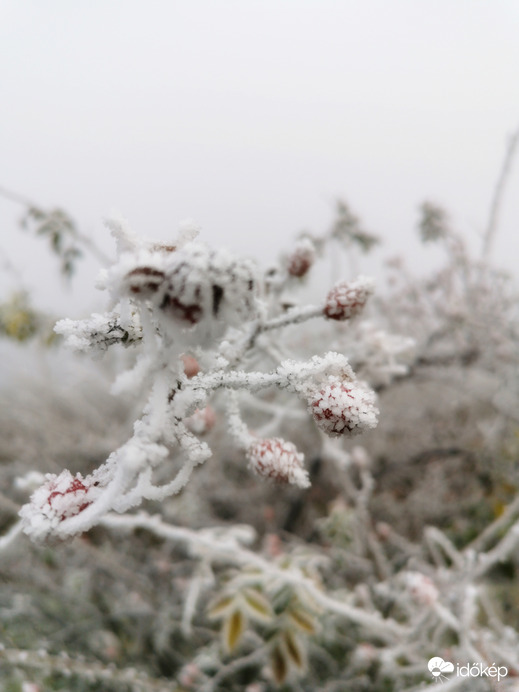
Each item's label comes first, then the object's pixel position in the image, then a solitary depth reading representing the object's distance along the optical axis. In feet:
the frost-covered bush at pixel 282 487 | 0.50
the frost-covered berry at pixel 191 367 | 0.67
